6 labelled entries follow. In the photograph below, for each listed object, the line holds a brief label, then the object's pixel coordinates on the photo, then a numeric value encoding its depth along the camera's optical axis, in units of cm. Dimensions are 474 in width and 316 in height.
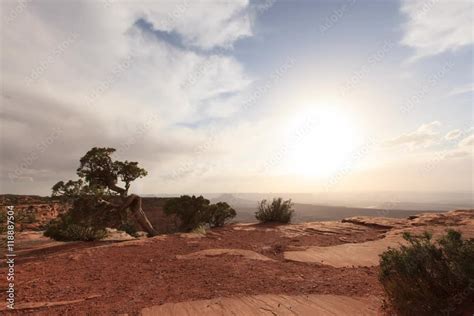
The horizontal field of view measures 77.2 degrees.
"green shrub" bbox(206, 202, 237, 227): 1886
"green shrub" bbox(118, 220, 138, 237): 2196
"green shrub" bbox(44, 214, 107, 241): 1534
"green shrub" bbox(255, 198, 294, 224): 1950
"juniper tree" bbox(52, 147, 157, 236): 1389
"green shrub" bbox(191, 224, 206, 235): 1466
